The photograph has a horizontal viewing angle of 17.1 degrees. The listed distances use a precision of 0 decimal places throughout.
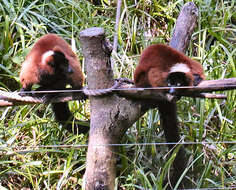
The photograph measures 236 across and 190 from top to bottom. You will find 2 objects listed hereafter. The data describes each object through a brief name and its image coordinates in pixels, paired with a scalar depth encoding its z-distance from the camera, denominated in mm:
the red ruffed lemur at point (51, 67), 7367
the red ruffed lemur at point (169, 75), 6648
